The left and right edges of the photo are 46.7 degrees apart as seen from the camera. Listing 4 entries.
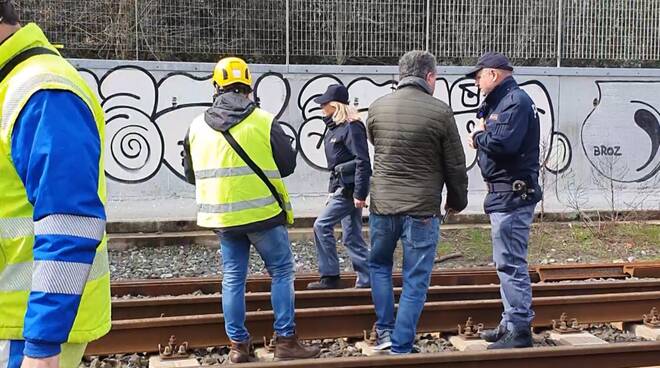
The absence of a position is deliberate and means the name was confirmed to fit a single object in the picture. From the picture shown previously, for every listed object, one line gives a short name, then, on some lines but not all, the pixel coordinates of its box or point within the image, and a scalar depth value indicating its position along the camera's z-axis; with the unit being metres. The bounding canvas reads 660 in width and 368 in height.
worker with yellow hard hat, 5.04
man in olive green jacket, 5.16
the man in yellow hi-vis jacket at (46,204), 2.16
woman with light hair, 6.79
